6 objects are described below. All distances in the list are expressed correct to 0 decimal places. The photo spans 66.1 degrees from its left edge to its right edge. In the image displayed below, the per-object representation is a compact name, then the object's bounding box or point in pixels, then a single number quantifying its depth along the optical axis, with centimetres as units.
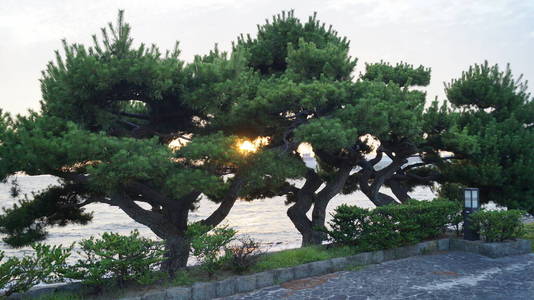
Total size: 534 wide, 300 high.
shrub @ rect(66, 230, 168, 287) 779
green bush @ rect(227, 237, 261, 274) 916
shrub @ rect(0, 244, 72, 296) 718
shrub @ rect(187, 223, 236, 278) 884
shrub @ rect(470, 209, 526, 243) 1213
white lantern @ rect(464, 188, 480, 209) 1280
